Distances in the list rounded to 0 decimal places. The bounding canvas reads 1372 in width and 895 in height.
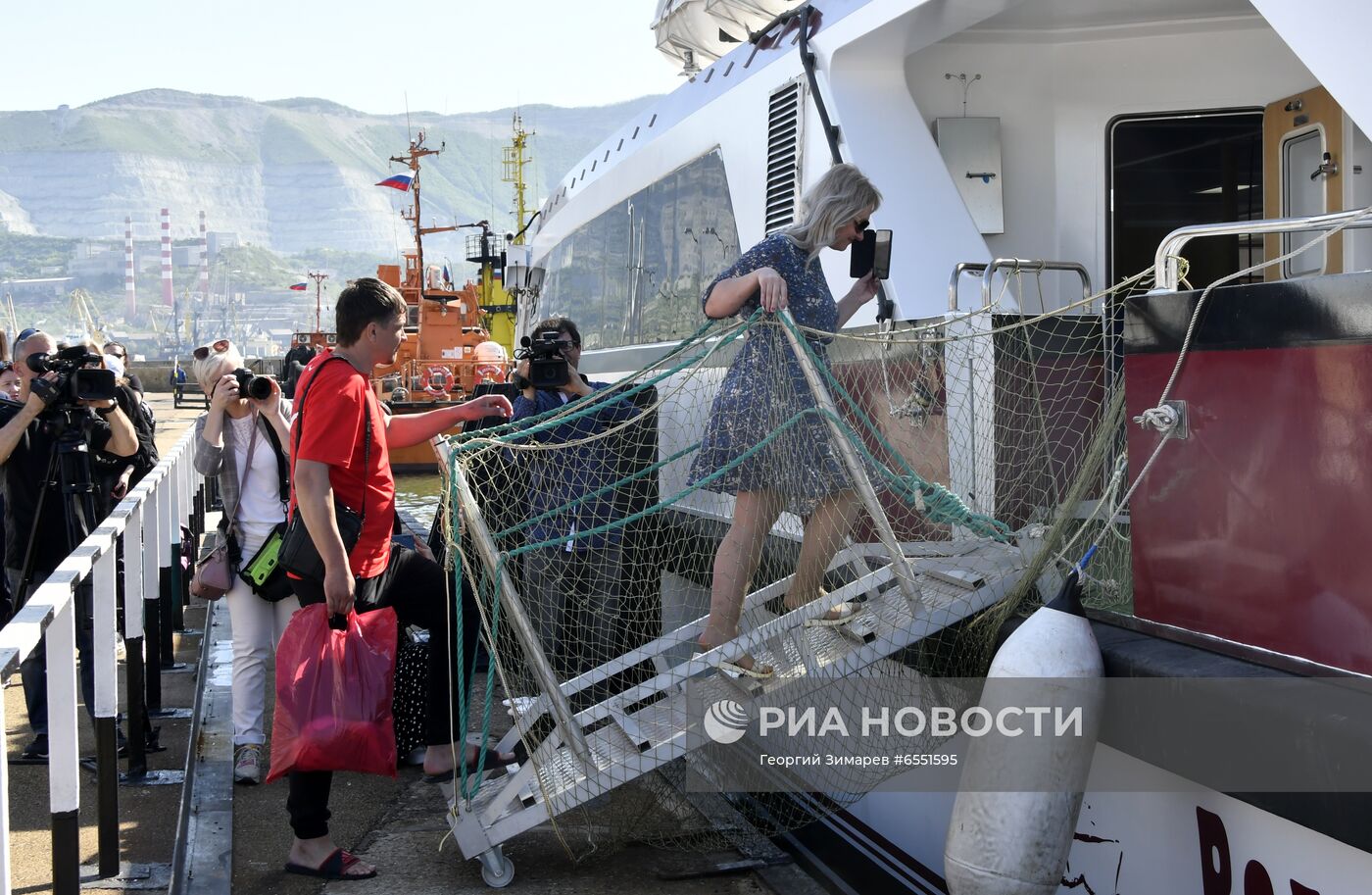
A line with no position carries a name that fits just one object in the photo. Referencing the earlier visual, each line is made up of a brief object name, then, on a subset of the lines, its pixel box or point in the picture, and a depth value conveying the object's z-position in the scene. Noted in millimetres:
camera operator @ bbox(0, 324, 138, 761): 5230
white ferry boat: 2711
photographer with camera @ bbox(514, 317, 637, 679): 4926
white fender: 3012
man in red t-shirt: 4043
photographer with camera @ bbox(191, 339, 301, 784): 5238
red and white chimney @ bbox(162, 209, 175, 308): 173525
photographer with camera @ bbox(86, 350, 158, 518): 6145
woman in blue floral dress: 3967
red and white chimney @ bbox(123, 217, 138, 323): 168850
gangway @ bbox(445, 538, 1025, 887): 3793
